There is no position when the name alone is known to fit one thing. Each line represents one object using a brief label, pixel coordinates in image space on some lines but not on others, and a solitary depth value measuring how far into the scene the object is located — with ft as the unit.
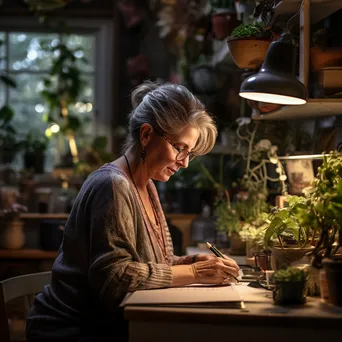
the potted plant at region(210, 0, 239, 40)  14.42
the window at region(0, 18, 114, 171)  21.74
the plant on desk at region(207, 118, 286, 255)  12.35
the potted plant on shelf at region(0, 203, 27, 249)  16.87
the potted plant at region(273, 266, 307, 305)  7.70
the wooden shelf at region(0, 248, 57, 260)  16.58
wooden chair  8.82
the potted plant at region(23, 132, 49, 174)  21.06
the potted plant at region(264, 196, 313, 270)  8.70
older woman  8.17
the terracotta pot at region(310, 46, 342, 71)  9.30
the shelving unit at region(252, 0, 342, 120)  9.27
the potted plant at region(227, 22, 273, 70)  10.63
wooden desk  7.13
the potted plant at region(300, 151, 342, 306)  7.55
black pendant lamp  8.39
